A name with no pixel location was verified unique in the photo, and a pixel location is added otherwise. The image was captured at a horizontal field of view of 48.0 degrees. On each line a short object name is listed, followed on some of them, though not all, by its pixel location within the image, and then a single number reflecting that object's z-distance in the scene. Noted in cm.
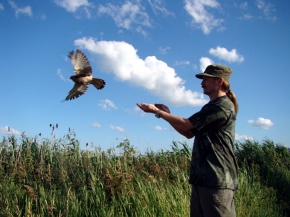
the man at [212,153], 263
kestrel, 488
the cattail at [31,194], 422
